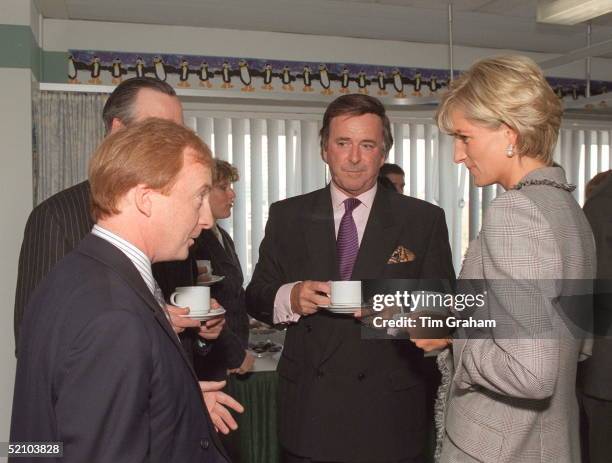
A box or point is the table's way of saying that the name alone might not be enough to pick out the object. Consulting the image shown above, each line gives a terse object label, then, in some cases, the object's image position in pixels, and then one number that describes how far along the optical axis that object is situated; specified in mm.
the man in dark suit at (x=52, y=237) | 1552
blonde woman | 1214
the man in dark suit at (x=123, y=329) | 948
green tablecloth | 2953
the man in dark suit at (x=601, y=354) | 2568
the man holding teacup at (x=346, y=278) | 1871
